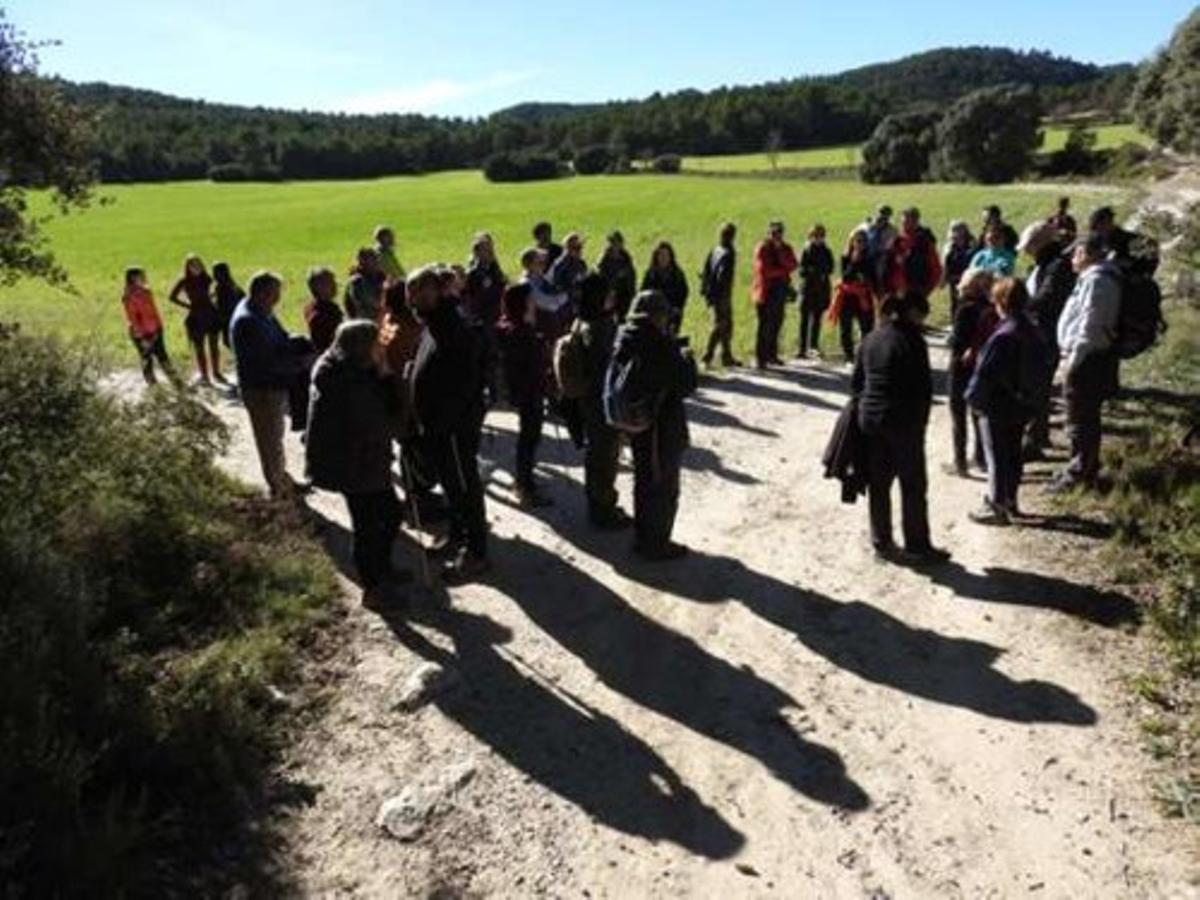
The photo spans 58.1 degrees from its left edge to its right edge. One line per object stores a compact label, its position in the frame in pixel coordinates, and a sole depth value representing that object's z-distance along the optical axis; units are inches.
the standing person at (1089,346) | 360.2
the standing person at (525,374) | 396.8
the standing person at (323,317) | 412.8
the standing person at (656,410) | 327.0
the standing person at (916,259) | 577.3
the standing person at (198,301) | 628.4
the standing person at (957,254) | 636.1
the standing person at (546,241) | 560.5
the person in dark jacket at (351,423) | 297.7
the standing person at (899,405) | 318.0
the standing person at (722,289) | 619.5
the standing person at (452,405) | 321.1
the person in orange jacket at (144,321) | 623.2
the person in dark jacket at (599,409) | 361.1
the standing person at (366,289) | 488.7
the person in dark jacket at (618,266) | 565.6
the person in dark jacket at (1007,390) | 345.1
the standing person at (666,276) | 560.4
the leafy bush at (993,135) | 3262.8
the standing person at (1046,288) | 428.8
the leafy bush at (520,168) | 3774.6
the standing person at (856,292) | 604.7
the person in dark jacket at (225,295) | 609.0
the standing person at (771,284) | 625.6
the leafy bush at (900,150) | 3496.6
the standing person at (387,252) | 541.6
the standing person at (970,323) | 391.2
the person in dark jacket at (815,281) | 641.0
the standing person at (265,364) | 385.1
